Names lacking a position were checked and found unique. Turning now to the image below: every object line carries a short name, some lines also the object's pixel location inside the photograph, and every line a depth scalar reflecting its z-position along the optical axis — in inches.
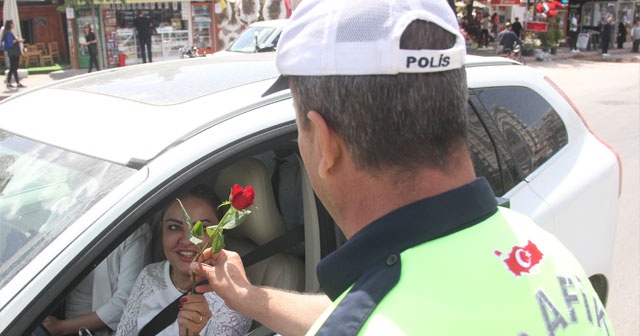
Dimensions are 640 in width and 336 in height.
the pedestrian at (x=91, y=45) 686.5
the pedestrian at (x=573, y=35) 1074.7
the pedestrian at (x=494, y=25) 1096.8
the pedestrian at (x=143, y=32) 728.3
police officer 35.3
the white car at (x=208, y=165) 58.0
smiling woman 81.1
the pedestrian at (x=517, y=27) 965.2
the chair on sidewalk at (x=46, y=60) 764.0
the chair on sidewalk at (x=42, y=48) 766.5
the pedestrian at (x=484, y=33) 1044.5
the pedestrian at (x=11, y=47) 574.2
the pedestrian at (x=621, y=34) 1114.4
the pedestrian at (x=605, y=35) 1000.9
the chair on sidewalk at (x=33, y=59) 747.4
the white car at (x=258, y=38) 554.4
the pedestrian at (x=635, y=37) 1066.7
